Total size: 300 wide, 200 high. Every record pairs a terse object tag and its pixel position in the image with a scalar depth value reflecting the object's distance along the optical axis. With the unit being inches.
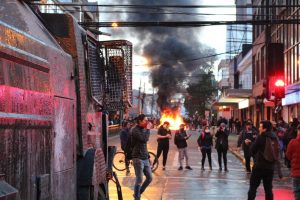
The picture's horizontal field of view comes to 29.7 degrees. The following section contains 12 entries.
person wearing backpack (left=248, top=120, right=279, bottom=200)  357.4
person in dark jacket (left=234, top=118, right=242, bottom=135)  1842.4
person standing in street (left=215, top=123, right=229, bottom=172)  712.4
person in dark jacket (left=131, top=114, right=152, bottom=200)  372.2
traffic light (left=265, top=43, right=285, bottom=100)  687.7
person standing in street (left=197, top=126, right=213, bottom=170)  723.8
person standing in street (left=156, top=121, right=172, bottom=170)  735.7
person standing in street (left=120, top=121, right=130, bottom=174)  727.7
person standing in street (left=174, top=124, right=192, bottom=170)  723.7
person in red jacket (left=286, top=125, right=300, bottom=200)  316.5
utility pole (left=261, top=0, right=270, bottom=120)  705.0
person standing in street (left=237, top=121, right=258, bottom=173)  659.9
